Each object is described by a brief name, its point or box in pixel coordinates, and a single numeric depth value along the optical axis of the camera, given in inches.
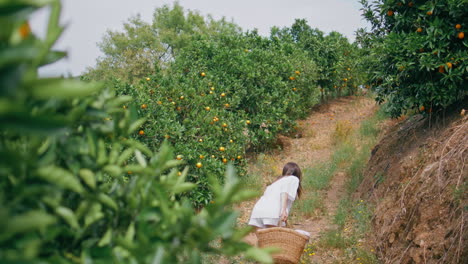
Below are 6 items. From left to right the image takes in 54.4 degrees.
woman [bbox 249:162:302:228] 227.0
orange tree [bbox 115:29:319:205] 287.4
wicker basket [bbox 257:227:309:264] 191.8
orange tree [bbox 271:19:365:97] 663.1
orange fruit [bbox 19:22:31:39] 45.9
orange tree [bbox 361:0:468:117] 229.8
